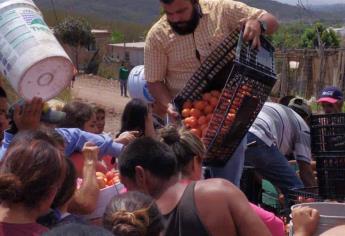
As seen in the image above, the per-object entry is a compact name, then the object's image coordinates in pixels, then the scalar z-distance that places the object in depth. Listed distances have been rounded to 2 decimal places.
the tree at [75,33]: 46.34
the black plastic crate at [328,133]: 4.04
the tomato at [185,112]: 4.55
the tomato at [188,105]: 4.59
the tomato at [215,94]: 4.51
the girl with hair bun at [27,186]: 2.82
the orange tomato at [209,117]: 4.42
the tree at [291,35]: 54.44
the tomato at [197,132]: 4.36
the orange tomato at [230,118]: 4.36
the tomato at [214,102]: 4.46
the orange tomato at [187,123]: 4.46
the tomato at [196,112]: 4.48
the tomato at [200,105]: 4.50
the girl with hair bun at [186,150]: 3.77
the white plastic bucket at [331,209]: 3.19
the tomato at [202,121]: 4.43
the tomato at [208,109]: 4.47
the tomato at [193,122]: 4.45
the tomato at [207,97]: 4.54
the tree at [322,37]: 43.19
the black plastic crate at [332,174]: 4.00
